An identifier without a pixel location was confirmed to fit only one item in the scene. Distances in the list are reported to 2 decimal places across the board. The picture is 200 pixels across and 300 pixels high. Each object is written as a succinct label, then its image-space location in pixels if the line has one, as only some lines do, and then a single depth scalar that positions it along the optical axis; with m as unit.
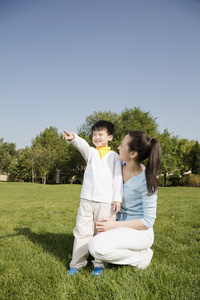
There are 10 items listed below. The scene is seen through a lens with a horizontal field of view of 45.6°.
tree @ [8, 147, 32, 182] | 46.56
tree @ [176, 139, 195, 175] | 40.44
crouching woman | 2.76
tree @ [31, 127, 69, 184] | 40.75
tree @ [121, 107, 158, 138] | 32.97
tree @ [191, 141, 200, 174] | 39.03
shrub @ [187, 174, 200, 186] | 33.72
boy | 3.10
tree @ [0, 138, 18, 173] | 49.08
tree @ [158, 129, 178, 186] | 36.22
